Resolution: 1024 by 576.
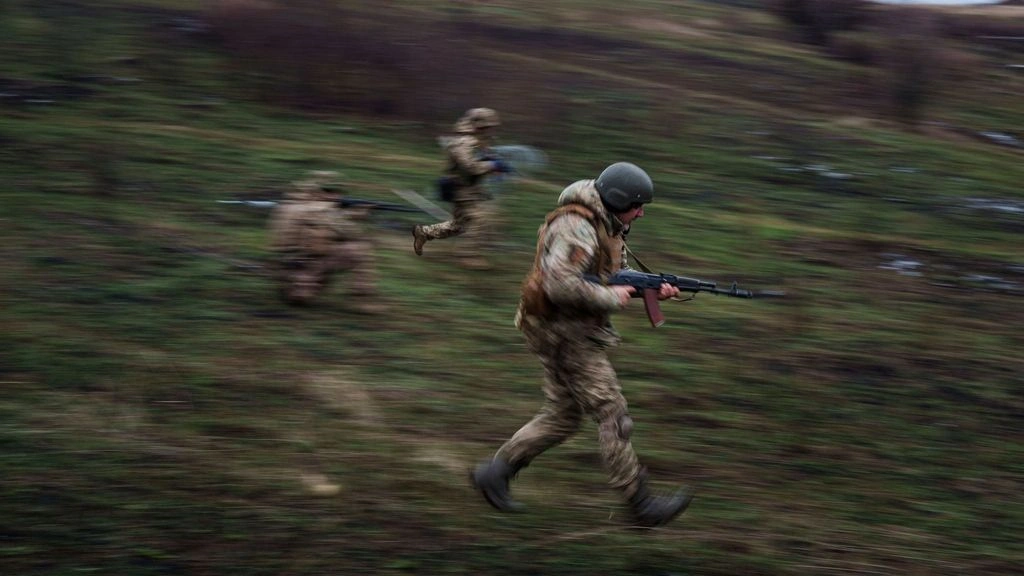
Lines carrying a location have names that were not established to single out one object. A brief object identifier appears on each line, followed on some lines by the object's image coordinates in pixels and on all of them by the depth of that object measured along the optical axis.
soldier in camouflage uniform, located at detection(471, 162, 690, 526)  5.83
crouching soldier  9.78
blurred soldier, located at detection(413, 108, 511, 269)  11.31
